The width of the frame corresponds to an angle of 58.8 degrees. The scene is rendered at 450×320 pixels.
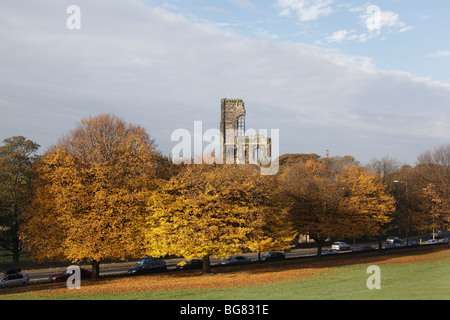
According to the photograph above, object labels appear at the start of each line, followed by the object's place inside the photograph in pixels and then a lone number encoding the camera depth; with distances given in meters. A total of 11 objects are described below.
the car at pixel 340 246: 63.45
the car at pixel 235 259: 47.76
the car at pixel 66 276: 34.47
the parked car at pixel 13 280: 32.84
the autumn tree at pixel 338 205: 45.47
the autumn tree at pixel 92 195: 30.77
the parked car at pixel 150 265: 40.39
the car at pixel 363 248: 60.07
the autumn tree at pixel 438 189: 55.38
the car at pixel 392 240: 74.85
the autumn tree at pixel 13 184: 46.04
